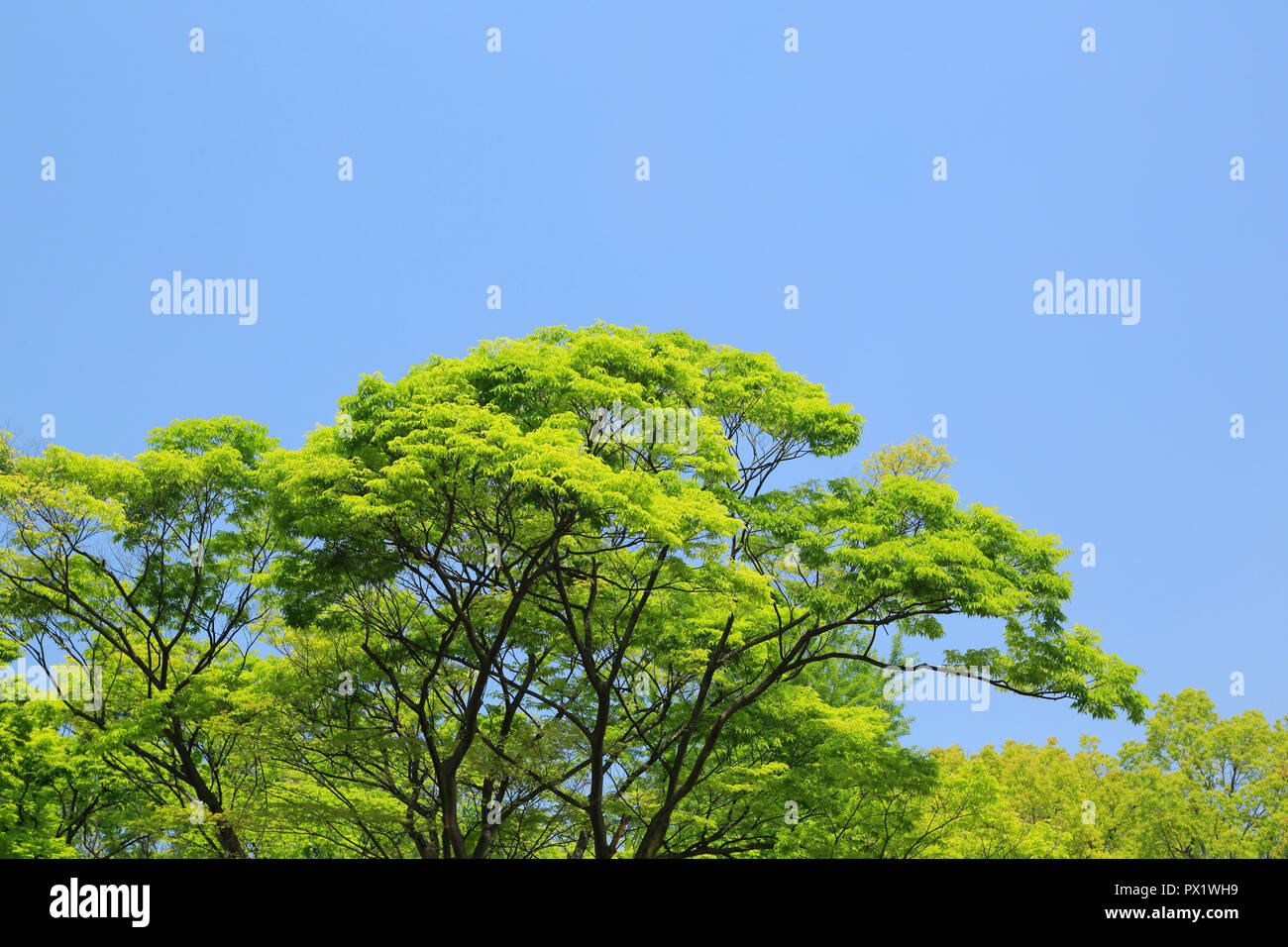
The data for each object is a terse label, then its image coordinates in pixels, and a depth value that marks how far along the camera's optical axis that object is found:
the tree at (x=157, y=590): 20.84
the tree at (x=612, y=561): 15.98
